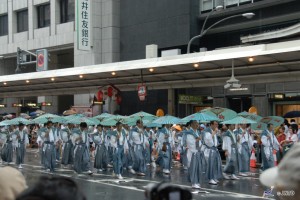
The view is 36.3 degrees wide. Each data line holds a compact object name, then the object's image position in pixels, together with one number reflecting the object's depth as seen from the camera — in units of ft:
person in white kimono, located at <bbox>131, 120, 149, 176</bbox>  50.93
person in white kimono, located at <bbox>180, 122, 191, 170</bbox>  41.17
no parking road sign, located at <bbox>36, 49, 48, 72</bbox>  108.88
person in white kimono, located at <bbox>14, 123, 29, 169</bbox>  59.77
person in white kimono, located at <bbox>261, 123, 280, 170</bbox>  46.19
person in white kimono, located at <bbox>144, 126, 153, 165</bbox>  54.70
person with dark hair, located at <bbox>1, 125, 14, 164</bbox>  62.54
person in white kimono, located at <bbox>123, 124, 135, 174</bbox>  51.03
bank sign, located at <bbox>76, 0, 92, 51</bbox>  106.52
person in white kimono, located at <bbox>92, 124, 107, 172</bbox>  54.19
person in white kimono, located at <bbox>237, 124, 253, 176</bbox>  48.11
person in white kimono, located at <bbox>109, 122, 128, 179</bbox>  48.24
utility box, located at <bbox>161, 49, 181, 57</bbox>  91.15
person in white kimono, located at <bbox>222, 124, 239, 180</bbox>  46.39
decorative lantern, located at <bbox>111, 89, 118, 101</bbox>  81.11
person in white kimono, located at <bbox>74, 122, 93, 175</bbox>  51.06
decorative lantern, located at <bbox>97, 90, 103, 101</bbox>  81.09
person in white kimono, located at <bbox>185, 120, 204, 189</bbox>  40.14
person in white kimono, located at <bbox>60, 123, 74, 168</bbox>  56.80
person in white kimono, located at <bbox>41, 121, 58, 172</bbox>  54.65
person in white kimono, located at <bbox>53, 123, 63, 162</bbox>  57.77
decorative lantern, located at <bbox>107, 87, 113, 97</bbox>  80.72
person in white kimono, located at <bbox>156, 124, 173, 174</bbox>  52.37
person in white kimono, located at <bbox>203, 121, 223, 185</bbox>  41.29
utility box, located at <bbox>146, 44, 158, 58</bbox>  91.71
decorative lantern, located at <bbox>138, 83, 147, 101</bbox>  72.38
